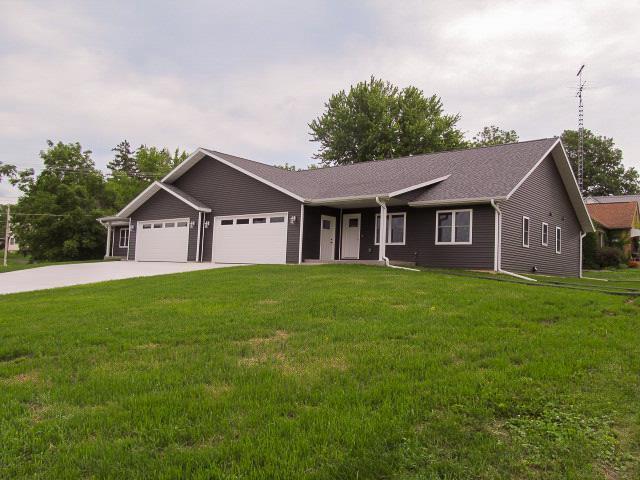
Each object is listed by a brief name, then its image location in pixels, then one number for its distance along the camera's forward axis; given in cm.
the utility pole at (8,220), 3580
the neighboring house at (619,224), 3494
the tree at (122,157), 7281
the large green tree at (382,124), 3856
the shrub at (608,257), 3072
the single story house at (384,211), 1739
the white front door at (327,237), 1999
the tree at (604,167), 5441
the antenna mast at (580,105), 2877
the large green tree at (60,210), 3575
